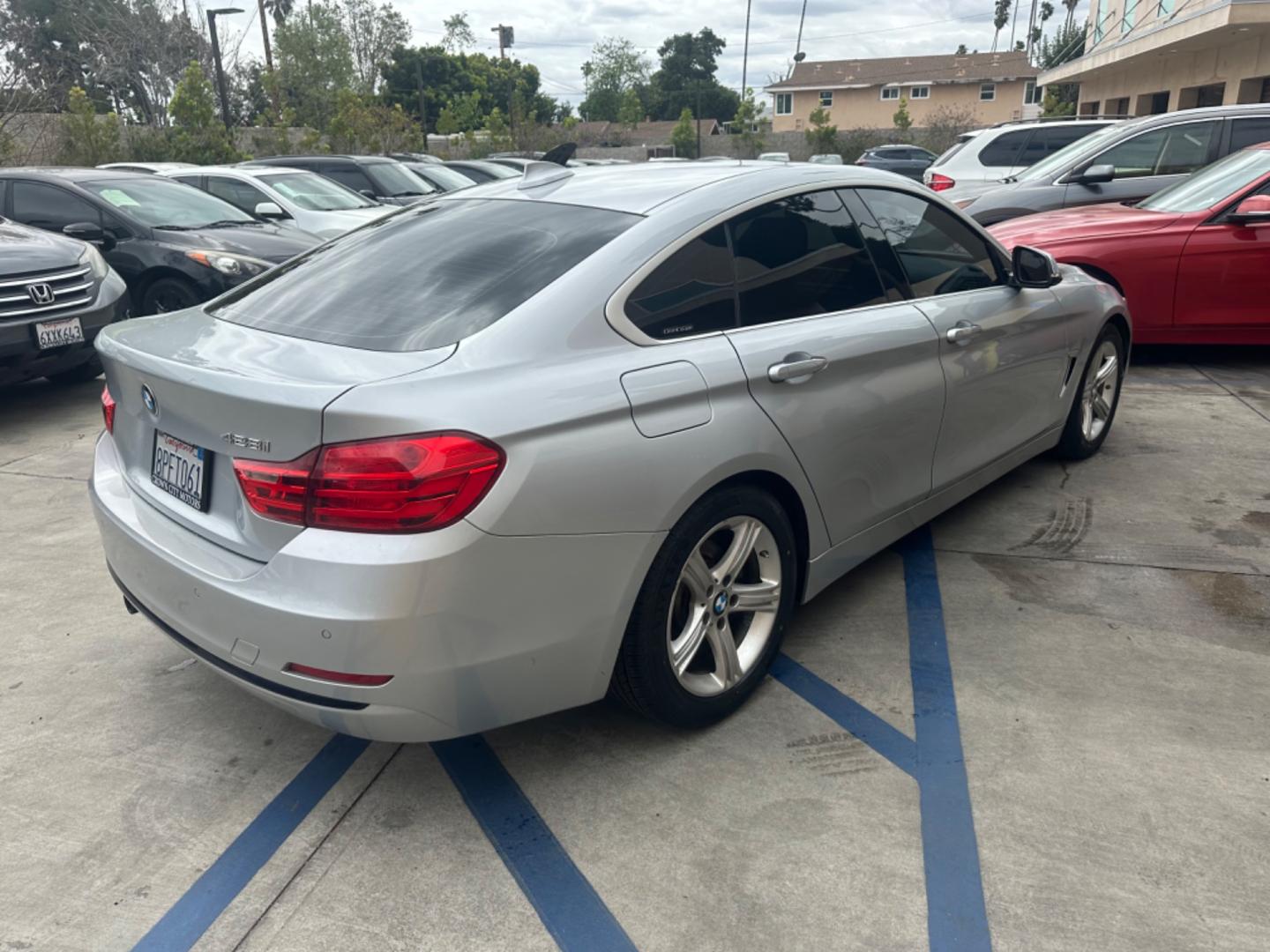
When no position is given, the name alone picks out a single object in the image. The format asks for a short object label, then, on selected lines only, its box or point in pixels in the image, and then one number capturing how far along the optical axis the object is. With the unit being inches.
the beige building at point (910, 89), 2504.9
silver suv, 365.4
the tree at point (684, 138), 1980.8
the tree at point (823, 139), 1732.3
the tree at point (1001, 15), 4402.1
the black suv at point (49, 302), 237.9
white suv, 457.7
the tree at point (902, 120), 1893.5
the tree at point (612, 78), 3639.3
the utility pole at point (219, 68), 1101.1
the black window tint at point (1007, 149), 461.7
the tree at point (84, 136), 872.9
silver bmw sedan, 88.7
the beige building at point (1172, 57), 734.3
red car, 267.9
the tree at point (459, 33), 2944.6
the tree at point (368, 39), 2169.0
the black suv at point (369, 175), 542.9
